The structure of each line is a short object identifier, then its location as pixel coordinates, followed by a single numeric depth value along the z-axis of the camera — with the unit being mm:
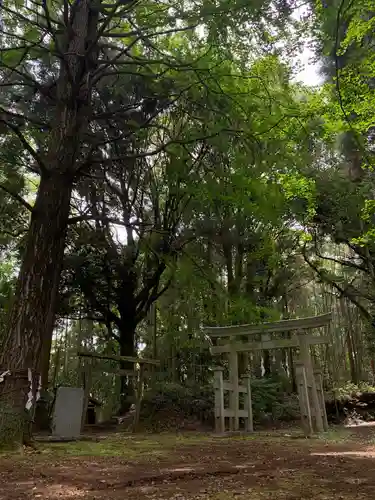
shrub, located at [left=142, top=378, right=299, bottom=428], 11102
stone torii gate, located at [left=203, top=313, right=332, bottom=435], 8523
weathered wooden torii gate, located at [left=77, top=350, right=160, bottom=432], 9297
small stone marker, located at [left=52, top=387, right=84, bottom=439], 7445
